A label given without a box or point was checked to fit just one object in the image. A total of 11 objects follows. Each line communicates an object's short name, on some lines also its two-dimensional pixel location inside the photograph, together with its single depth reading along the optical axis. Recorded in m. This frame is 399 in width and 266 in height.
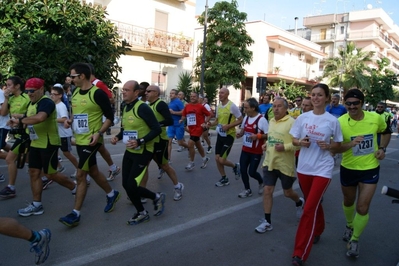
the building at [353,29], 56.57
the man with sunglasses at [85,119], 4.71
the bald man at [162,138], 5.80
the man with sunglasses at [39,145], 4.94
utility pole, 18.95
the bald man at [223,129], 6.98
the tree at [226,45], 23.44
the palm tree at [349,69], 36.39
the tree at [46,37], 10.78
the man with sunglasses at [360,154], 4.14
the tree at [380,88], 36.06
